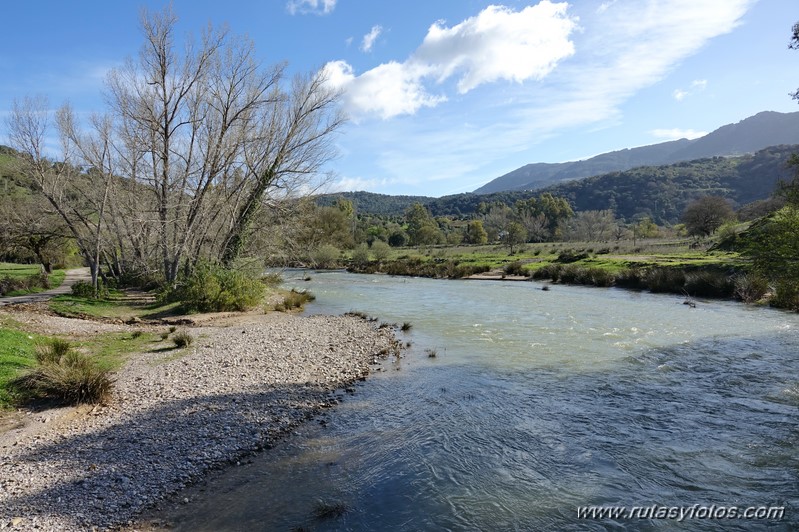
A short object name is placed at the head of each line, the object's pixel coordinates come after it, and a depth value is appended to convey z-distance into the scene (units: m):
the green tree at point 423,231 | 84.38
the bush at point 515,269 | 39.03
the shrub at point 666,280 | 25.42
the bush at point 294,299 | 23.67
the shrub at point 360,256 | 59.10
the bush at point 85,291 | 21.19
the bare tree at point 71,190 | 22.34
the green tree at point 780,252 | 10.30
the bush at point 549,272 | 34.88
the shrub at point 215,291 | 20.12
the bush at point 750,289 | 20.80
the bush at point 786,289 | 10.45
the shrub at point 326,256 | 57.59
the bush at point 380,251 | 59.59
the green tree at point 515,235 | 63.66
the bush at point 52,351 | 9.13
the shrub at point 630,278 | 28.06
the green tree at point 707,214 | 51.78
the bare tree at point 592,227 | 78.12
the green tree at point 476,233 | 84.06
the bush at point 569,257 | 41.50
